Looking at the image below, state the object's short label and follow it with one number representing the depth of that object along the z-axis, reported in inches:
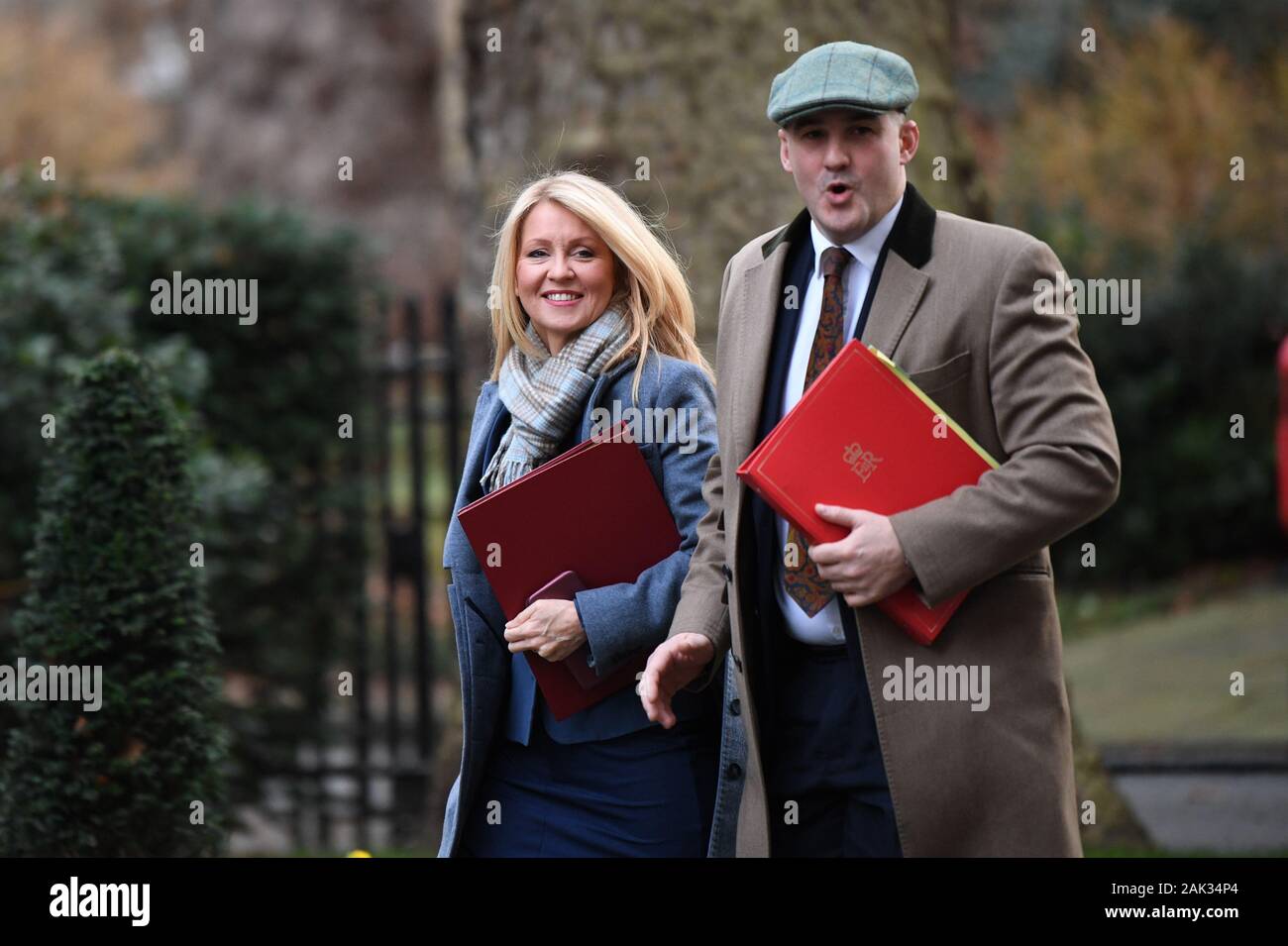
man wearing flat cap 226.2
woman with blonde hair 263.6
